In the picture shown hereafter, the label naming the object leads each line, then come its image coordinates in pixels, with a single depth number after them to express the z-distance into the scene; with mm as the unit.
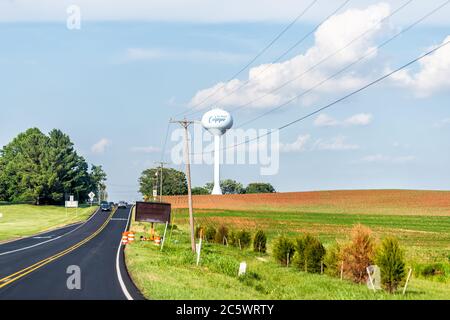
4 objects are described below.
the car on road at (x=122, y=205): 134600
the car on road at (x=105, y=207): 122238
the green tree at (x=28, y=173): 148875
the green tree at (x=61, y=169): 152500
